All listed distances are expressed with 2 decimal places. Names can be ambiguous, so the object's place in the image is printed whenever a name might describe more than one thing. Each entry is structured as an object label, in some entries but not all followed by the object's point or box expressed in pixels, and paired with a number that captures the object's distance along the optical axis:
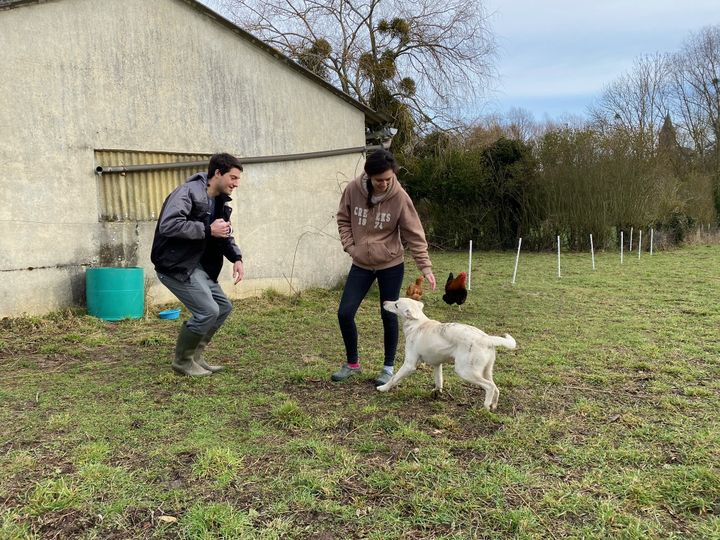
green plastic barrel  6.74
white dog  3.66
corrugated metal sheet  7.22
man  4.06
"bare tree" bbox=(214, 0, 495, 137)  16.09
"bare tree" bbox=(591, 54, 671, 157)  18.88
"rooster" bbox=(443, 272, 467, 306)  8.02
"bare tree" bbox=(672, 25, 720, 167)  26.28
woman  4.26
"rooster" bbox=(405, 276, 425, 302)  7.78
